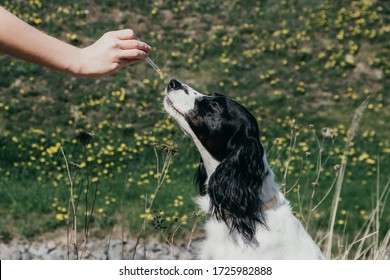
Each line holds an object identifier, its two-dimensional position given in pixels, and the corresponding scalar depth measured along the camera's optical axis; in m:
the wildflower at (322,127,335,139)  4.14
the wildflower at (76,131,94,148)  3.71
